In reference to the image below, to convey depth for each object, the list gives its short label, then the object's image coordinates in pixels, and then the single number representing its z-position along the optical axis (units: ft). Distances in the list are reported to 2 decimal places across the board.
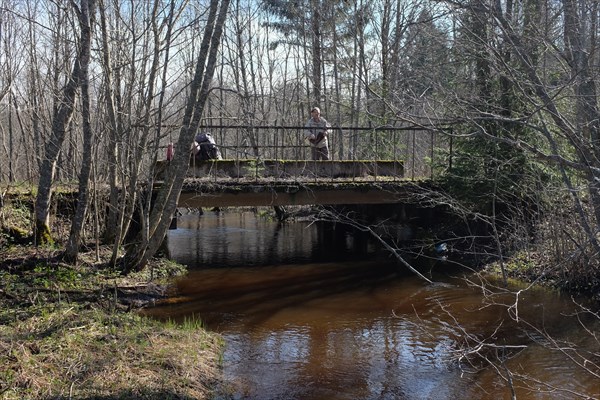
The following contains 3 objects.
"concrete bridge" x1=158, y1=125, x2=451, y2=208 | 46.88
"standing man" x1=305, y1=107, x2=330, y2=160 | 49.70
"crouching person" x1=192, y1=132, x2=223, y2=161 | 47.84
